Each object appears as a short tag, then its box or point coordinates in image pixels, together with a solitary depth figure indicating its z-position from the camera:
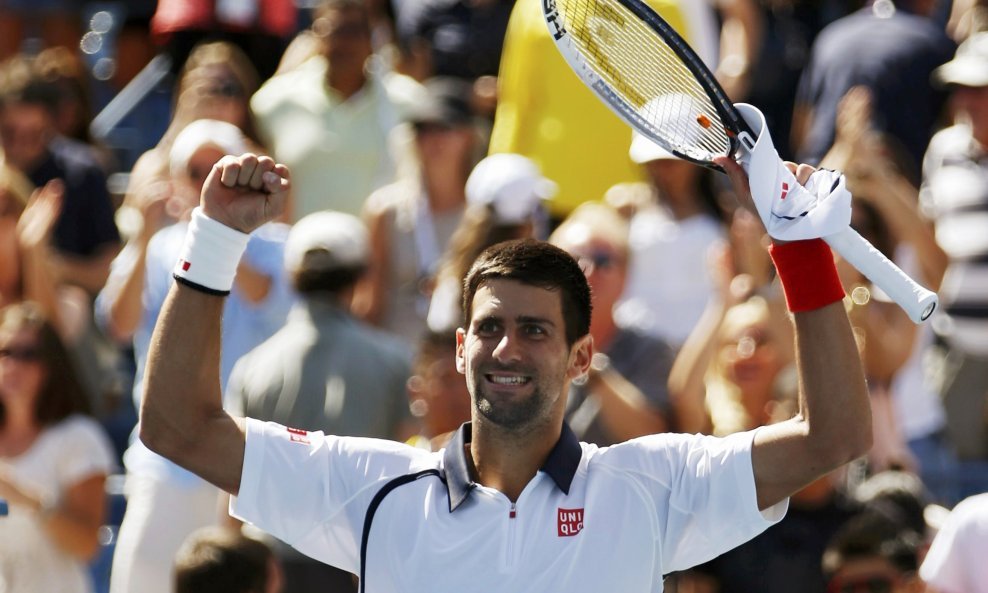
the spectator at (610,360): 12.70
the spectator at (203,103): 16.58
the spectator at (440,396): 12.97
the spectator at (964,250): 15.02
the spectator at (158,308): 13.47
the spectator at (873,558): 11.17
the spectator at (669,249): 15.30
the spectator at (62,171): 16.70
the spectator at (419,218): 15.68
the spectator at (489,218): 14.20
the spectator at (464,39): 18.92
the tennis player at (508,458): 7.67
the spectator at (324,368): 12.96
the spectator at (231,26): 18.81
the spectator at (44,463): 13.12
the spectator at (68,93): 17.42
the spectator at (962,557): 10.92
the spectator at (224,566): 10.23
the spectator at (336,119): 16.92
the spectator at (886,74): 17.09
